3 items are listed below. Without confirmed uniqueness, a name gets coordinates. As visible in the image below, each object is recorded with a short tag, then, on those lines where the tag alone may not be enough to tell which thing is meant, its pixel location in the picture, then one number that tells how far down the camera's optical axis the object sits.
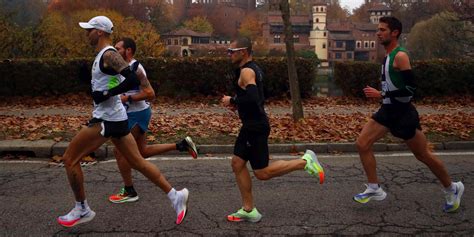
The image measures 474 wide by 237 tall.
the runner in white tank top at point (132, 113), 5.09
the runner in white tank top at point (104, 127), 4.23
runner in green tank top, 4.79
